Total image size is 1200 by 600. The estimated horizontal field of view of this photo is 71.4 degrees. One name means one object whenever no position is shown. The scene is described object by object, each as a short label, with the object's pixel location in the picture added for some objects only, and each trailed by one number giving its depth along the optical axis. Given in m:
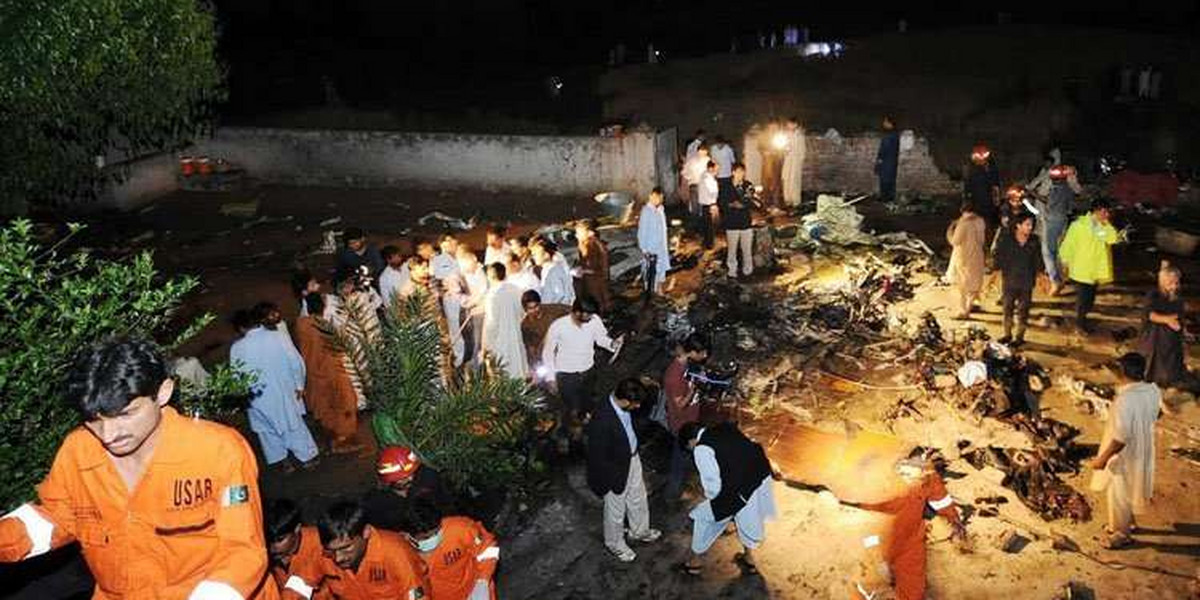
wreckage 7.95
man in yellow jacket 9.59
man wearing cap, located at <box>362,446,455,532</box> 5.39
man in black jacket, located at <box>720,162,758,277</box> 12.60
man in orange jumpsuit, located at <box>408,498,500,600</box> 4.82
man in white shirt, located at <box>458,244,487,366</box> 9.90
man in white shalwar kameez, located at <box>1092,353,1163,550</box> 6.26
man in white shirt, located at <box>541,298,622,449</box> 8.20
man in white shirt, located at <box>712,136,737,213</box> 14.95
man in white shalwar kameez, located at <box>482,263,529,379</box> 8.96
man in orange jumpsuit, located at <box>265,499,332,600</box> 4.68
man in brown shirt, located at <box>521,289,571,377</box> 9.71
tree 6.46
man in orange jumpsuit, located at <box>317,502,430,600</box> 4.52
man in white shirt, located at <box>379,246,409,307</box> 9.63
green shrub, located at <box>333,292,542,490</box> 7.09
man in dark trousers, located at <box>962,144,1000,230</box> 12.69
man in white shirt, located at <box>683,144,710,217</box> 14.56
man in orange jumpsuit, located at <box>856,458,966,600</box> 5.72
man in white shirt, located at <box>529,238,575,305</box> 9.93
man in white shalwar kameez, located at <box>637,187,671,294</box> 12.03
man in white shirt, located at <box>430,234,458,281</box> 9.93
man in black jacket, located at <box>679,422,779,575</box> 6.17
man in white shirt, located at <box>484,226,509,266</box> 10.40
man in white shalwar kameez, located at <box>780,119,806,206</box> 16.02
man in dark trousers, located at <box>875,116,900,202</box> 15.98
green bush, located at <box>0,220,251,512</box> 3.94
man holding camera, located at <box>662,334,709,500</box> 7.34
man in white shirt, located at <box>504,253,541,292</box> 9.60
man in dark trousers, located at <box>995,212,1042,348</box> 9.58
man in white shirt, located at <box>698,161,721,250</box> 14.02
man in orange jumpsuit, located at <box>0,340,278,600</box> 3.29
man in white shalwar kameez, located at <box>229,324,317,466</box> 7.88
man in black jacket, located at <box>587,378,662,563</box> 6.35
